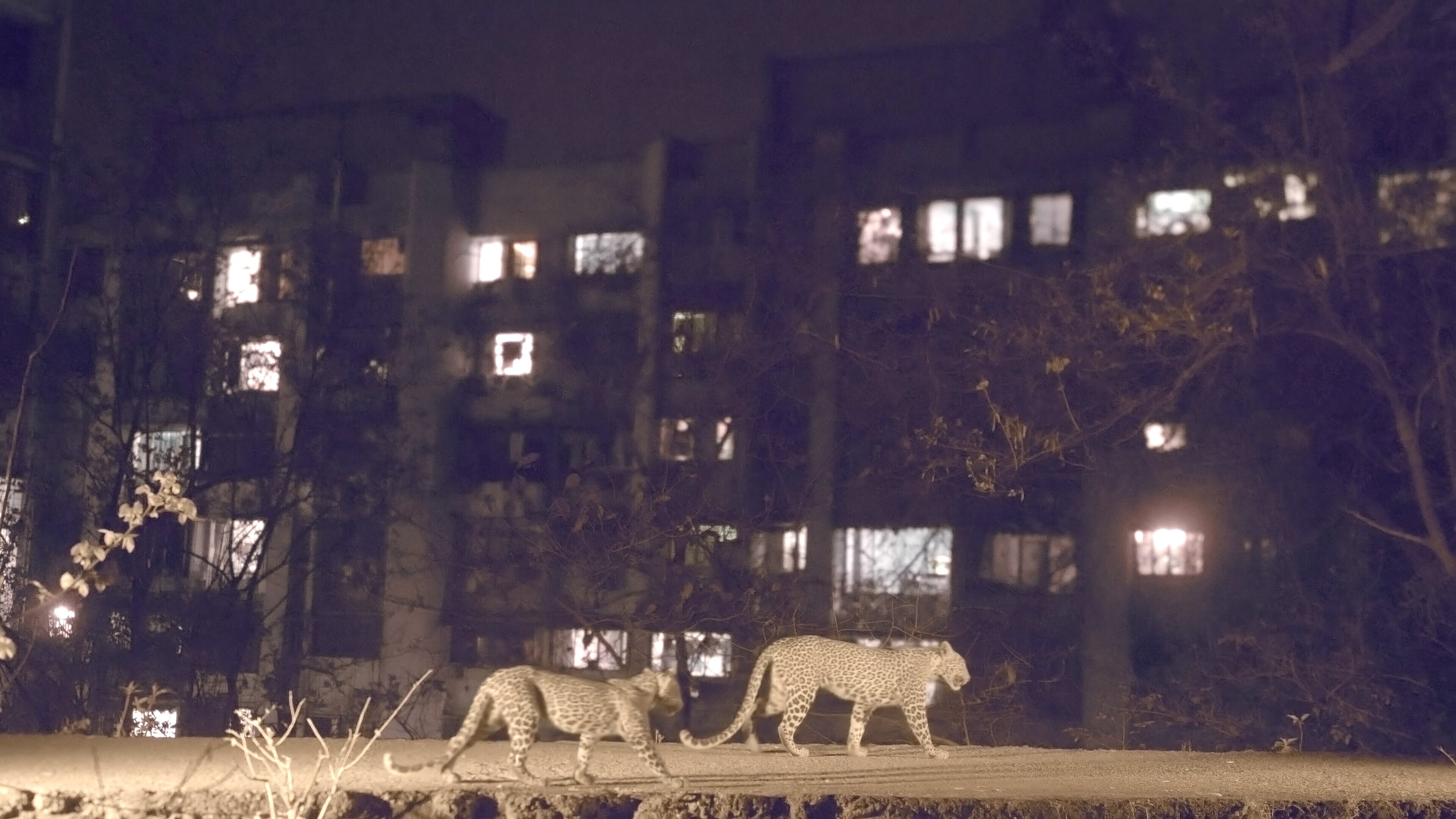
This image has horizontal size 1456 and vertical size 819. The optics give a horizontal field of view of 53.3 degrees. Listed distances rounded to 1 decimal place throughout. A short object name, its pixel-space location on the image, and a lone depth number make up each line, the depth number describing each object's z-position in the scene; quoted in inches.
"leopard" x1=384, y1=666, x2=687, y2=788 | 347.6
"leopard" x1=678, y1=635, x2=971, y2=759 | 423.2
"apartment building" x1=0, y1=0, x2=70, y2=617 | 1168.2
